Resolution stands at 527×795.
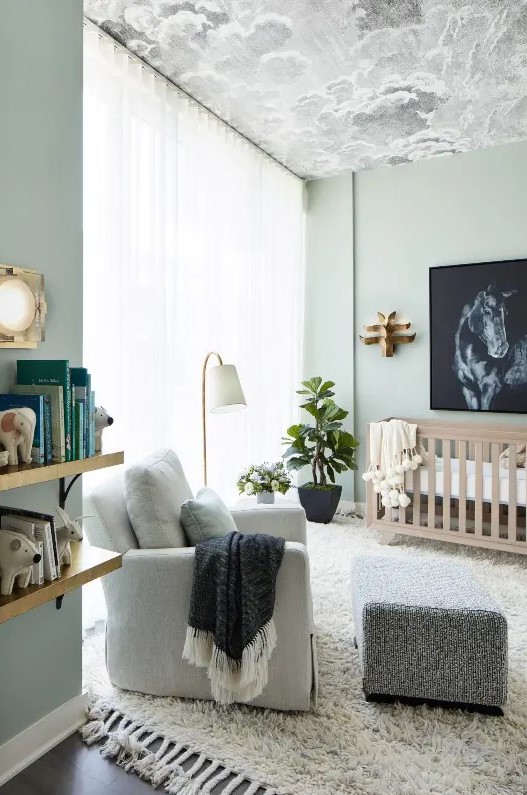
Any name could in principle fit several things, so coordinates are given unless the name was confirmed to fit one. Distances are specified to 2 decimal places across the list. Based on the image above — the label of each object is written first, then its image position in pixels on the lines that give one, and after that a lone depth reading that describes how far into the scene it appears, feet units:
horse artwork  12.42
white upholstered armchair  6.00
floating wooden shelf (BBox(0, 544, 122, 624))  4.42
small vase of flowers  9.30
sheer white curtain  8.19
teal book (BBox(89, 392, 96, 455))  5.32
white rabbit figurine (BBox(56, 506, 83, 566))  5.22
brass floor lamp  9.11
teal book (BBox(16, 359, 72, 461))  5.04
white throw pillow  6.28
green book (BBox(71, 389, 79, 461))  5.14
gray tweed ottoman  5.96
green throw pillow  6.44
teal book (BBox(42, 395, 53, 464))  4.93
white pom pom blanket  11.46
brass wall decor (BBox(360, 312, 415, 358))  13.84
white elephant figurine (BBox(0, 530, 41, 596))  4.58
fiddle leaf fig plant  13.32
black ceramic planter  13.24
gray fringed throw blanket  5.77
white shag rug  5.10
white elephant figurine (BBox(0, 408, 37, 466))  4.64
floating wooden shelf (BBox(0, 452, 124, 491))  4.39
